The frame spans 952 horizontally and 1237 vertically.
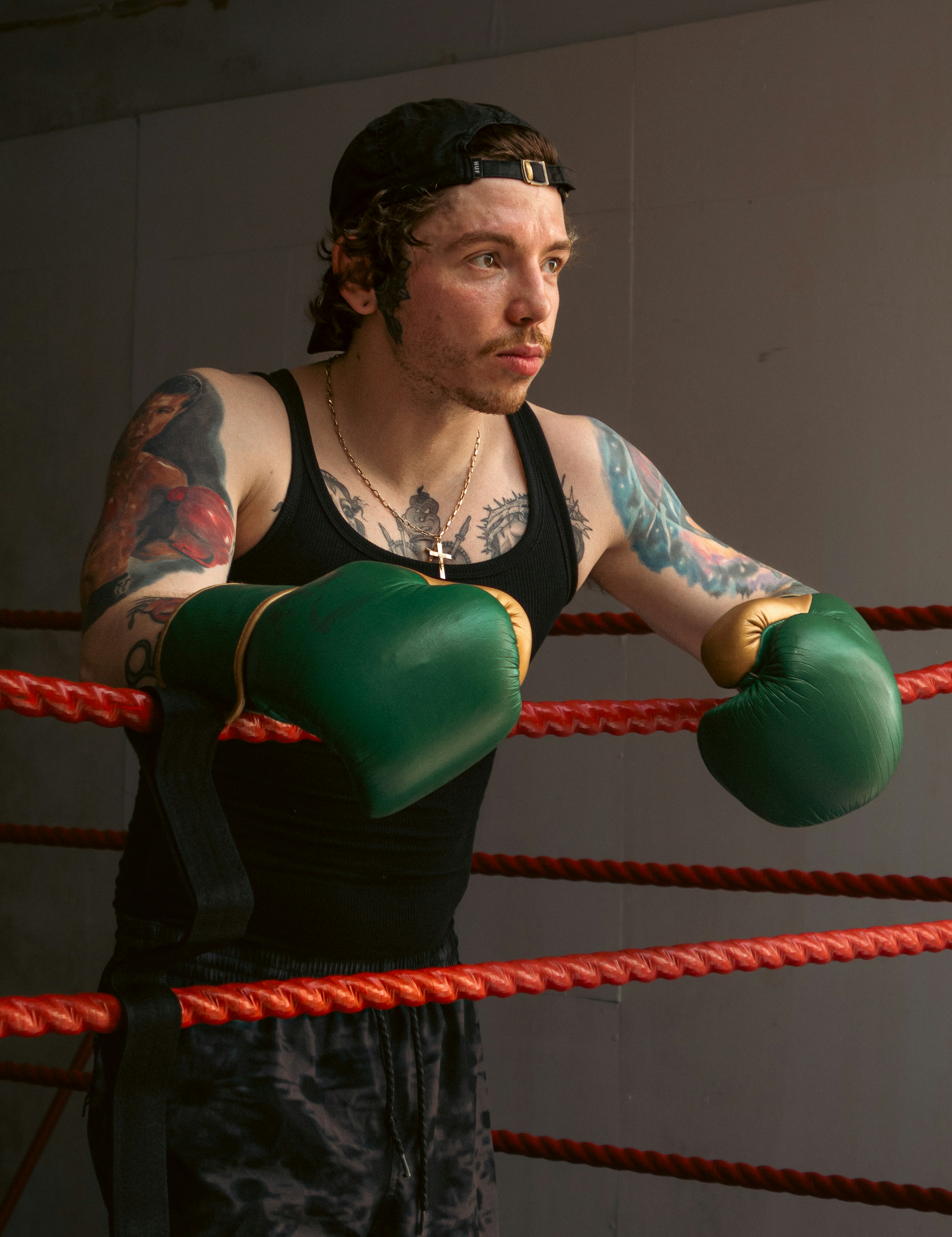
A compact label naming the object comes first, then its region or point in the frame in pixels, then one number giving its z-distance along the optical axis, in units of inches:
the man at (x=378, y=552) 78.9
